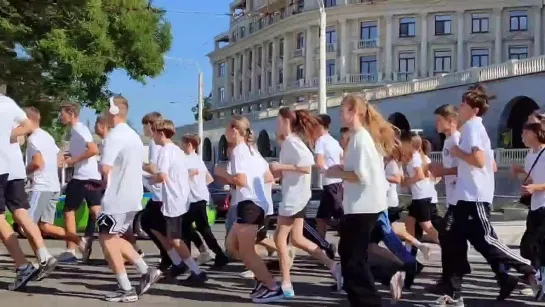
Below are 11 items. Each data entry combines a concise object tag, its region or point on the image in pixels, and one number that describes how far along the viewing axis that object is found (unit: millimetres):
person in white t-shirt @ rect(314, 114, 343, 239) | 9611
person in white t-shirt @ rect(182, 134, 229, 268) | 10601
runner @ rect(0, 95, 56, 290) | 8336
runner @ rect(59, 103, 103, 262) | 10297
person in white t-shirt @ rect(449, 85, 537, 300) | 7562
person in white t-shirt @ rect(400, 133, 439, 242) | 9680
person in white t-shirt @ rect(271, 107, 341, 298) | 8188
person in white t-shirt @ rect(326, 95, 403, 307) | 6805
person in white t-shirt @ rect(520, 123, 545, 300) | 8242
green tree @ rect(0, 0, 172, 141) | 14672
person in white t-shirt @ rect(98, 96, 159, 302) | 7797
